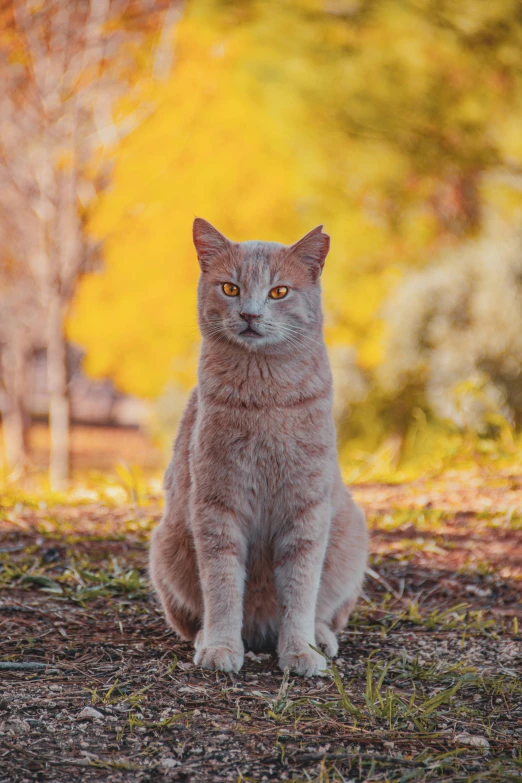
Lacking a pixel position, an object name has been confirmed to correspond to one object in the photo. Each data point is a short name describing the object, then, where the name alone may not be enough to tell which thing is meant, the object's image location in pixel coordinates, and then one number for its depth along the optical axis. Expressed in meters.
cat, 4.08
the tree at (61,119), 16.81
